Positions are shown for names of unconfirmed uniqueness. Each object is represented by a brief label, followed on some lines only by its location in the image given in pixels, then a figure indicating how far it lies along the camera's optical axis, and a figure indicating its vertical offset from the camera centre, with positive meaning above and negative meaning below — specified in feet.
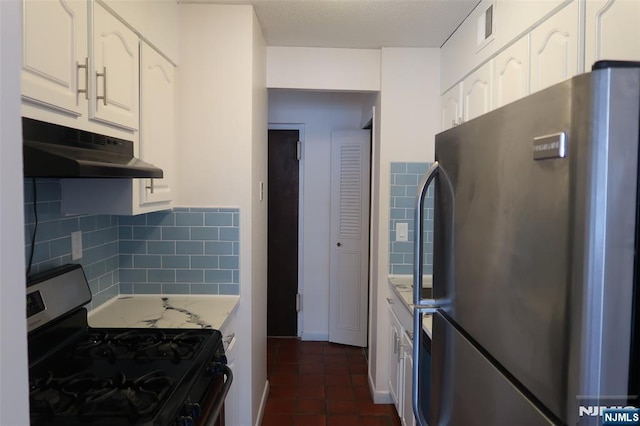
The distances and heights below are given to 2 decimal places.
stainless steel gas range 3.63 -1.86
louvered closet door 12.16 -1.08
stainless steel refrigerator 1.90 -0.28
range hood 3.22 +0.40
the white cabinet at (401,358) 6.90 -2.93
